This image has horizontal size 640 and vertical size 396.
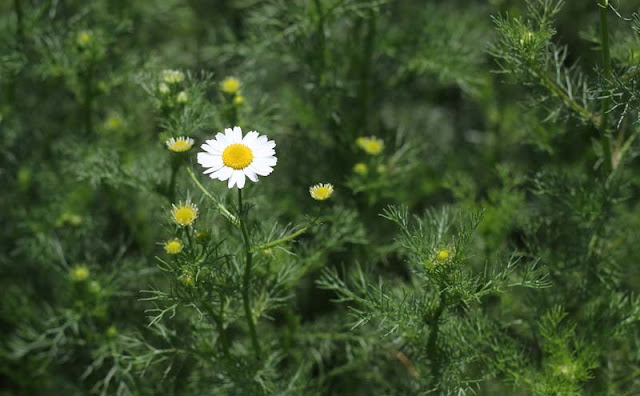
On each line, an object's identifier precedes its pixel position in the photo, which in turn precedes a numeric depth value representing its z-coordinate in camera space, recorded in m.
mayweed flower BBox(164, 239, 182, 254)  0.76
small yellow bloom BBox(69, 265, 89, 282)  0.84
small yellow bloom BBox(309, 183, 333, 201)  0.74
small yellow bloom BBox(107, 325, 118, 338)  0.84
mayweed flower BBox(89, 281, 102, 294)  0.85
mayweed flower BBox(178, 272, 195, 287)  0.76
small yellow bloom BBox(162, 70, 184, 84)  0.81
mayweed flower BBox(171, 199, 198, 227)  0.75
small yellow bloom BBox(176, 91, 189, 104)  0.81
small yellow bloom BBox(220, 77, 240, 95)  0.84
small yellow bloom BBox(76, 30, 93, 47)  0.87
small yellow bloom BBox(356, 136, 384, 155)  0.87
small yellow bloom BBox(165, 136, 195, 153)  0.78
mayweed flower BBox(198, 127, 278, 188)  0.75
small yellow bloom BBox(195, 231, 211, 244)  0.76
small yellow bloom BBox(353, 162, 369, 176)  0.86
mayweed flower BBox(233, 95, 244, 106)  0.84
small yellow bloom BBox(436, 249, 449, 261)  0.77
